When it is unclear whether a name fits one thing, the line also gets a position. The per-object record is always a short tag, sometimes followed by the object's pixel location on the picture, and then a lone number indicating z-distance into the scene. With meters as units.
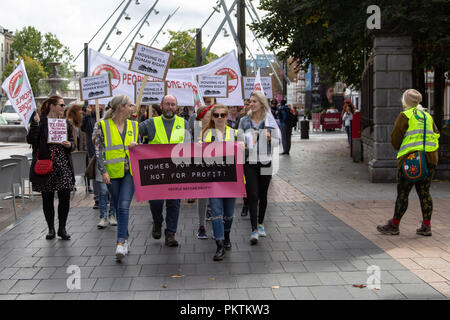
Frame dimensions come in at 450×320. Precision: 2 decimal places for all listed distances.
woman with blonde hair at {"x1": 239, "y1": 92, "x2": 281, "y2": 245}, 6.93
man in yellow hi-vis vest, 6.75
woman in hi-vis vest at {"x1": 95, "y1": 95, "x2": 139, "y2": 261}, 6.34
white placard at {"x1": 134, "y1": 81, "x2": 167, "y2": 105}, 11.65
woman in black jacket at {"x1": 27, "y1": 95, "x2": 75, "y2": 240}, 7.38
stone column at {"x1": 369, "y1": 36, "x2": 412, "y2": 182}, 12.77
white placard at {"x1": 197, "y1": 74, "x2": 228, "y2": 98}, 11.91
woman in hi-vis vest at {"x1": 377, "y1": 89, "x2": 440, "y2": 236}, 7.18
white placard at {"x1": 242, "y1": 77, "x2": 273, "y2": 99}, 14.33
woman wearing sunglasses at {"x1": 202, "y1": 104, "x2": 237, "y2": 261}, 6.30
